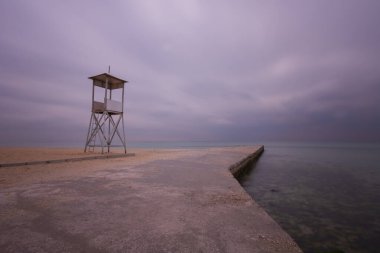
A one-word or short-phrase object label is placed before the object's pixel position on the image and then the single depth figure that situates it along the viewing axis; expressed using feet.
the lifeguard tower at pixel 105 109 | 50.14
